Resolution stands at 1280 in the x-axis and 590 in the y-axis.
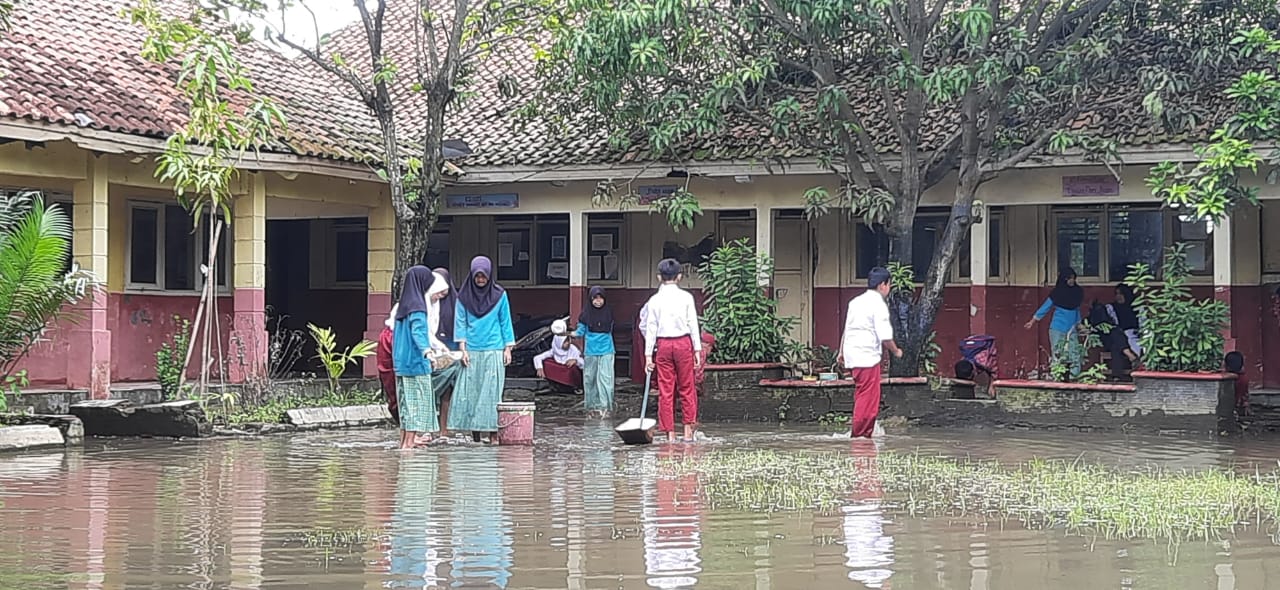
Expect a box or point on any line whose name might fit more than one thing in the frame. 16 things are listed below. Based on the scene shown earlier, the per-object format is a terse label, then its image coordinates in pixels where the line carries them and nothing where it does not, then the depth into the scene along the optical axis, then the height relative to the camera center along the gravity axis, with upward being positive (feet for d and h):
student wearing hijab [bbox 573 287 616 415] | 61.31 -0.63
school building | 54.08 +4.81
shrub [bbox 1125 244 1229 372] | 52.24 +0.29
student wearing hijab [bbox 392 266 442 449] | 41.65 -0.51
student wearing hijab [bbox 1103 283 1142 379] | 64.18 +0.11
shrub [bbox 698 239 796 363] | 59.41 +0.86
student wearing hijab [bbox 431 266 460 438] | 44.42 +0.02
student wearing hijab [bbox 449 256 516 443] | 44.78 -0.60
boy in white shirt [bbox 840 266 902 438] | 46.42 -0.26
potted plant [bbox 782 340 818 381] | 60.59 -0.93
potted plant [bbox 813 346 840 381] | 61.94 -0.91
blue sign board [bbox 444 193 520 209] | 70.64 +6.00
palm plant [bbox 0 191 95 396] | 45.03 +1.73
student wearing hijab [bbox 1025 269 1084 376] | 63.26 +1.10
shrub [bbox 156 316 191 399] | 55.07 -1.04
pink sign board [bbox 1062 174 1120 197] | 60.39 +5.64
